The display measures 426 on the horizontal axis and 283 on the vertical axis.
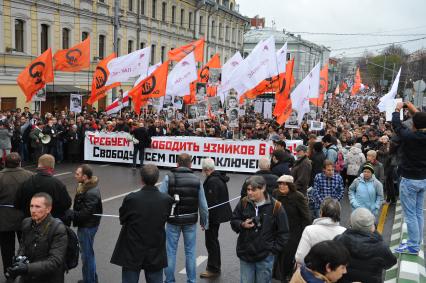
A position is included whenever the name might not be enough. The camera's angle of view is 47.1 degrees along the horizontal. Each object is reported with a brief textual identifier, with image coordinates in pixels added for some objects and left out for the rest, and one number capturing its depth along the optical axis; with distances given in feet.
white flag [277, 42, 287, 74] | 64.85
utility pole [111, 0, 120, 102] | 79.53
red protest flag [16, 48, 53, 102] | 57.00
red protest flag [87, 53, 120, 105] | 60.37
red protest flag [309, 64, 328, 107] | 75.36
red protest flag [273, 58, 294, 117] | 55.21
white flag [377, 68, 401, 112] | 53.47
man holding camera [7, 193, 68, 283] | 13.75
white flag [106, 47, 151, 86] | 61.00
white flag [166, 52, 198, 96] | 61.87
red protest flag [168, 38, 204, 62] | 66.03
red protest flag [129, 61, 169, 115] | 58.70
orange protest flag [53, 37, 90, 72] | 63.21
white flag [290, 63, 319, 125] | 54.75
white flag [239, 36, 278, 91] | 56.13
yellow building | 83.05
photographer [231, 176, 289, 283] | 16.80
